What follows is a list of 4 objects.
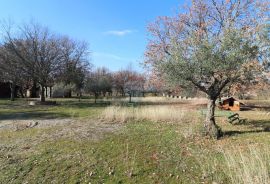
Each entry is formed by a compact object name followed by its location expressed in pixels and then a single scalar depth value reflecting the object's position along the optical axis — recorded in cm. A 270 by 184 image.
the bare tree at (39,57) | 1606
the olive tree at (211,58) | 475
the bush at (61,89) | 2373
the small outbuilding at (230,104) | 1361
